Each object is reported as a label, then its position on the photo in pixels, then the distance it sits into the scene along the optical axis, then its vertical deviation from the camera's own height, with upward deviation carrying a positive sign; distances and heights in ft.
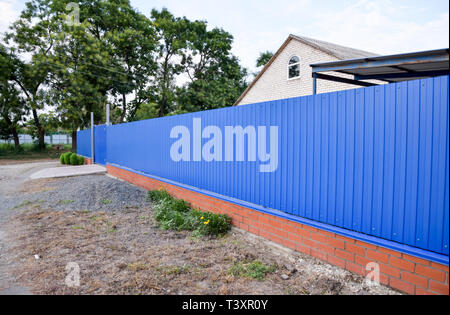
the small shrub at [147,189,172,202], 24.39 -4.65
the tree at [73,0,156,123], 85.15 +26.96
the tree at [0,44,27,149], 78.43 +9.89
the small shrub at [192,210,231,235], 16.69 -4.78
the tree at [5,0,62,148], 80.28 +24.85
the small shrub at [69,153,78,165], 57.57 -4.04
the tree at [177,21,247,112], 88.94 +21.44
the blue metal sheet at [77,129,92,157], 58.35 -1.05
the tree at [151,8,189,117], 93.45 +27.67
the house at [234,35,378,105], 41.93 +10.96
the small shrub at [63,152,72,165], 58.80 -4.11
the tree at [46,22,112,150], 80.23 +16.98
